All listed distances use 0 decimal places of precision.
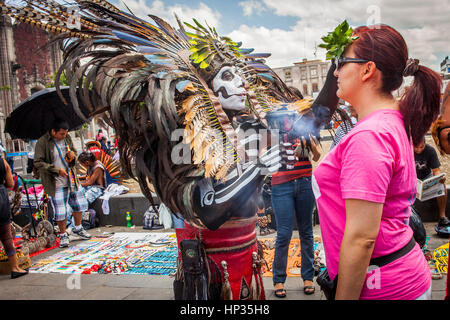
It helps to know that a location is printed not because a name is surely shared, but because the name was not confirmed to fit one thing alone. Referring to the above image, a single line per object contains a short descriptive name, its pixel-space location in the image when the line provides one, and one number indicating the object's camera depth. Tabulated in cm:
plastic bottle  648
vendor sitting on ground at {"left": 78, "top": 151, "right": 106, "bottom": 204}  661
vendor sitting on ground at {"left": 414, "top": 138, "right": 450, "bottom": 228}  462
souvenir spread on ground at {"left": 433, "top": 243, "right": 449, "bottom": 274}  353
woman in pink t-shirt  118
